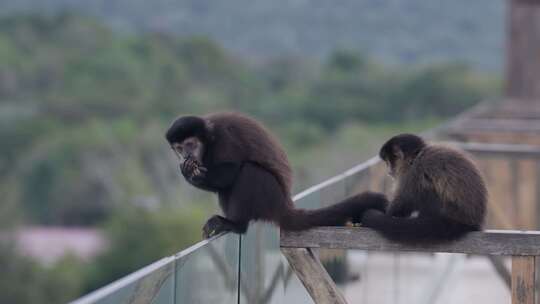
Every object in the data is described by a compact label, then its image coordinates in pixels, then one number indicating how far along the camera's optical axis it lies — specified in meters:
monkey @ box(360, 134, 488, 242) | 9.84
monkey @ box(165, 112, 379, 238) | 10.52
